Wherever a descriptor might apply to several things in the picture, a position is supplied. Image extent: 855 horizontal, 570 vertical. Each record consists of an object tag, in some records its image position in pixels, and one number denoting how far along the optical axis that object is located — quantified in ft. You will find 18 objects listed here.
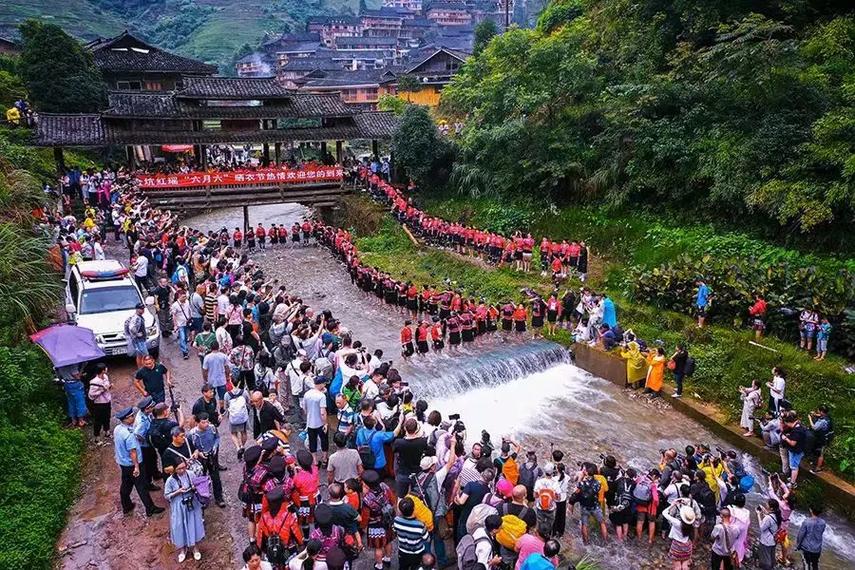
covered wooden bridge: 95.25
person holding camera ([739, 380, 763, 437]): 43.50
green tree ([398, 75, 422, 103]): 180.75
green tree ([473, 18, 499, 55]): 164.86
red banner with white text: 93.30
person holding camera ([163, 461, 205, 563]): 25.29
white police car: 43.70
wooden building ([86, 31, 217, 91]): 147.33
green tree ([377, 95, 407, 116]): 152.54
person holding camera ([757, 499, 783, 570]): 30.86
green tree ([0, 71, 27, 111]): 111.65
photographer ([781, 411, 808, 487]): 38.40
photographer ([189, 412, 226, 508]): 27.43
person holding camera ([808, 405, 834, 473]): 38.55
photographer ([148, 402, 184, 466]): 27.07
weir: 51.82
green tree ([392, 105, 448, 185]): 107.34
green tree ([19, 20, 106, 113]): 112.06
